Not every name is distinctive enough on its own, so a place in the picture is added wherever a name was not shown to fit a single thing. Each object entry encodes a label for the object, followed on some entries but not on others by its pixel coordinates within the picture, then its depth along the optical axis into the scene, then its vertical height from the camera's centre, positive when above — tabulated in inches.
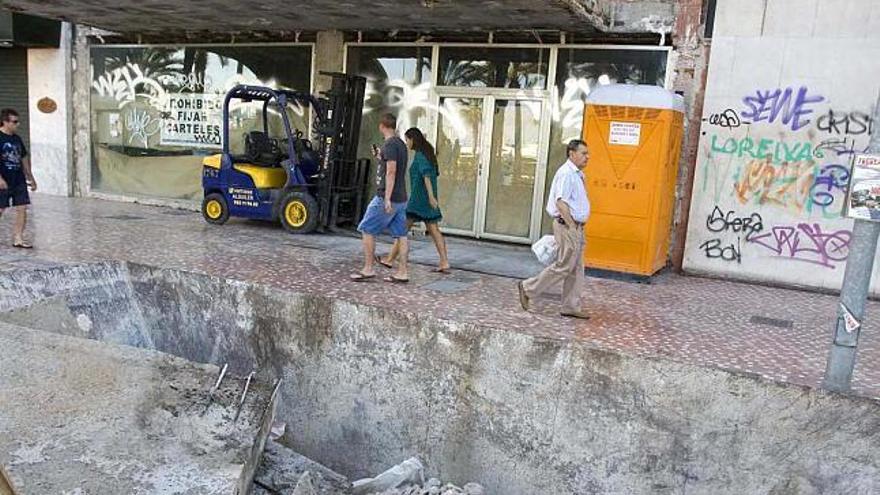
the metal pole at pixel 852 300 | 165.9 -31.0
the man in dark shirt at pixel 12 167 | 284.7 -21.2
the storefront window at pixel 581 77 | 336.5 +44.7
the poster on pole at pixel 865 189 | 160.7 -2.1
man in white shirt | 225.8 -18.8
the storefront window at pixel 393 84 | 392.8 +37.9
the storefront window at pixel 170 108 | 435.2 +15.8
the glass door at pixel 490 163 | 372.2 -5.5
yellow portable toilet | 285.7 -2.3
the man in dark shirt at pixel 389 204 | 261.0 -23.3
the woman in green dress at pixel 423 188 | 280.8 -17.4
